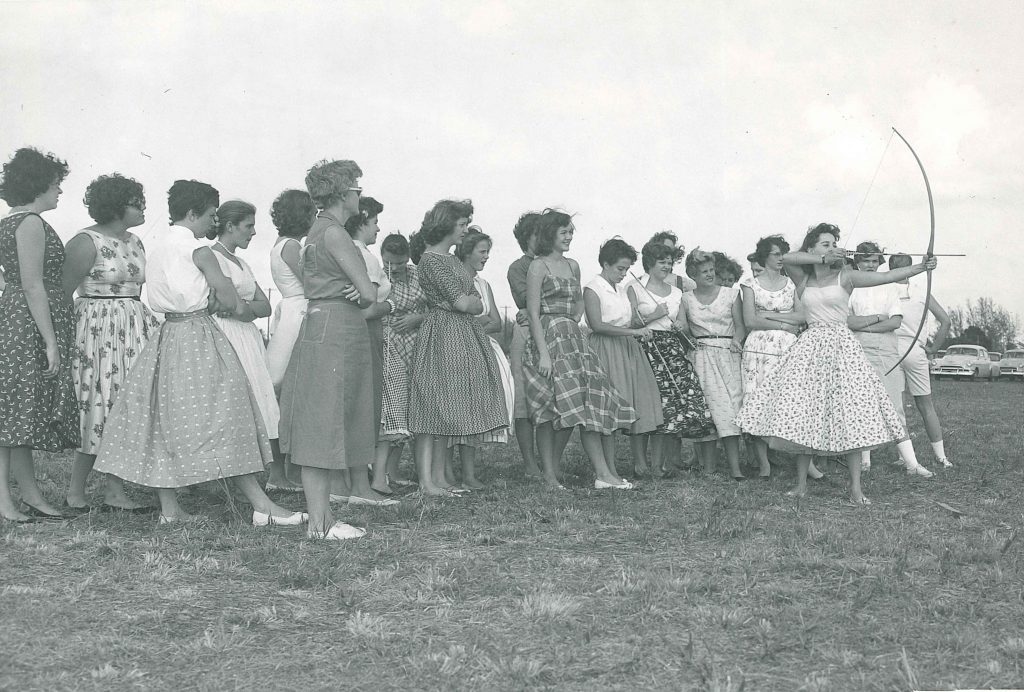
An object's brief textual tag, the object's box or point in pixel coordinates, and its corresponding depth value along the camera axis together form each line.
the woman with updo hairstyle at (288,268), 6.37
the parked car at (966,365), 36.56
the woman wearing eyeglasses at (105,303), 5.52
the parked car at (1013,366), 38.51
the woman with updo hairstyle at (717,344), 7.61
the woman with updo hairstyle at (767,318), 7.65
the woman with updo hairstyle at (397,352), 6.65
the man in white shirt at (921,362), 8.30
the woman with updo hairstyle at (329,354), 4.84
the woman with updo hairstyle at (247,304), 5.84
